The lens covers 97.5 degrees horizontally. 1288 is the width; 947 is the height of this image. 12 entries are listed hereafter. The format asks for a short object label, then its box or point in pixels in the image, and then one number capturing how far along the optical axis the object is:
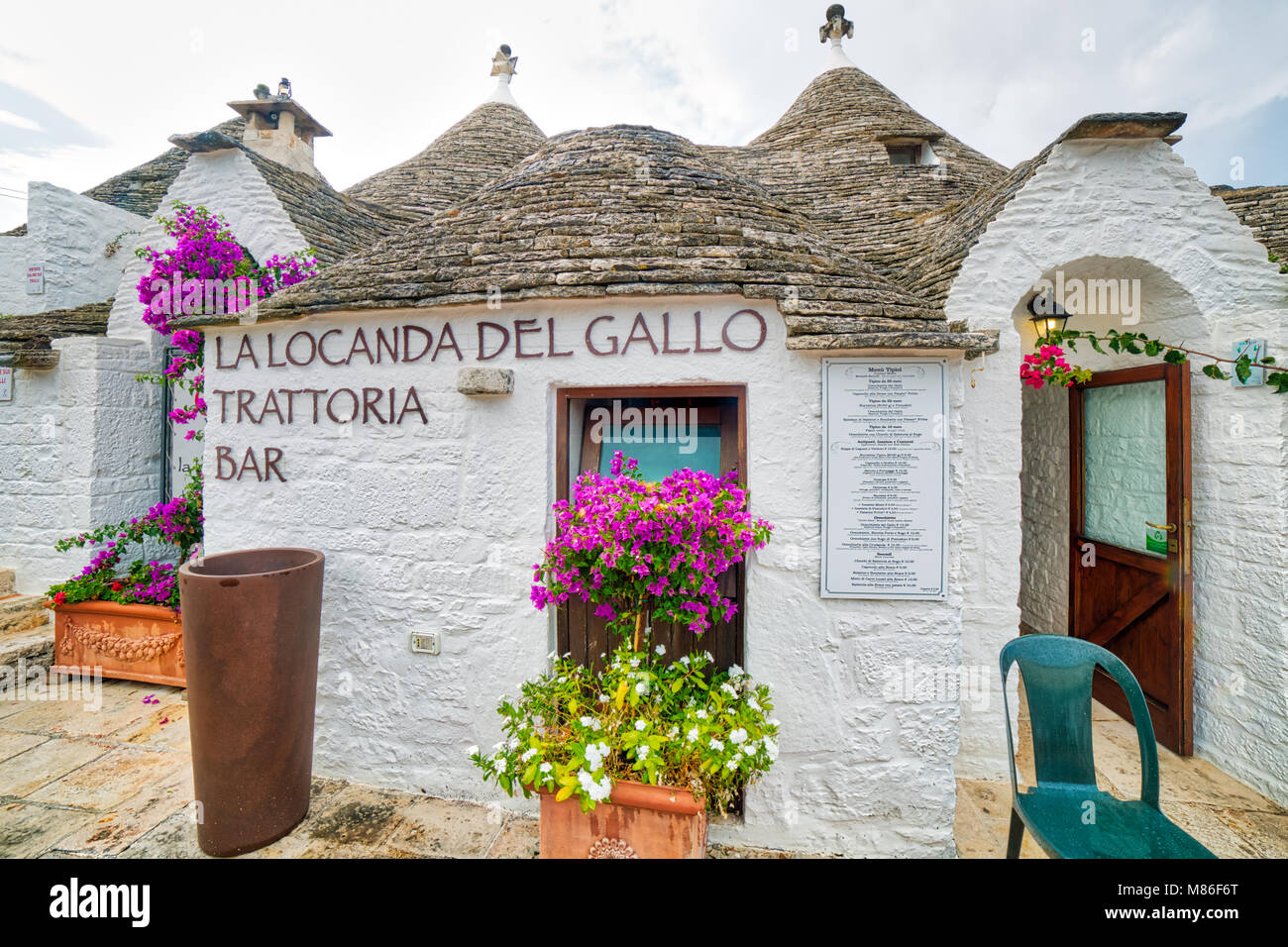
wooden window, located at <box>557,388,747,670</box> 3.25
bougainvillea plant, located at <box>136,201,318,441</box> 4.64
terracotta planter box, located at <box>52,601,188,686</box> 4.59
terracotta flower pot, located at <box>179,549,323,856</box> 2.86
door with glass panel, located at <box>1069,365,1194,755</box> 3.99
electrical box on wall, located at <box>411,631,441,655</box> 3.31
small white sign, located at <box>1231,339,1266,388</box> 3.63
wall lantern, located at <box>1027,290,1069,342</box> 4.15
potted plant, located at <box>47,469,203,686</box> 4.61
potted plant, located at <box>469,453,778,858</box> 2.44
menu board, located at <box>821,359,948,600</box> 3.01
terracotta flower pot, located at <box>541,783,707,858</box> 2.41
